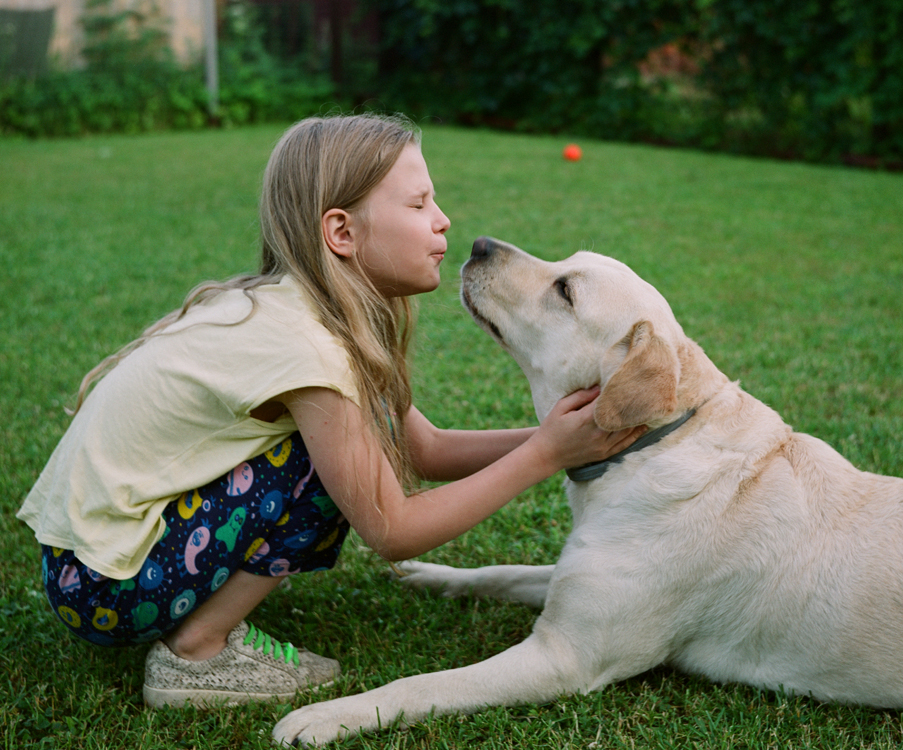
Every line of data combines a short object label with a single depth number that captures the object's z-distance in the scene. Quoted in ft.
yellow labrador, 7.36
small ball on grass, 39.99
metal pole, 50.29
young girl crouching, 7.48
